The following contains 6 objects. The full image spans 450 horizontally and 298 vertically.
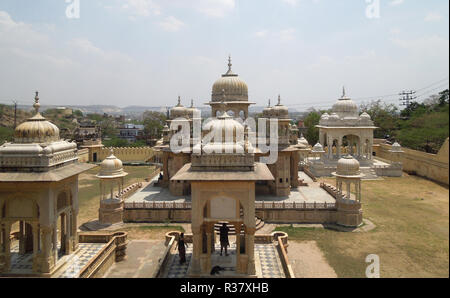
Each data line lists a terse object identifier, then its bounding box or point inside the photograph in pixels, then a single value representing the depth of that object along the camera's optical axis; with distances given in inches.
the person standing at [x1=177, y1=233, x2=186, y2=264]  555.8
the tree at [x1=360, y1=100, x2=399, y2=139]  1960.6
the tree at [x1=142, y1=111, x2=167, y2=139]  2755.9
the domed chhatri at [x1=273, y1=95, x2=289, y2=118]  1037.8
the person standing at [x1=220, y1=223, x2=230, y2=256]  534.9
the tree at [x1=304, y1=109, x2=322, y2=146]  2289.6
